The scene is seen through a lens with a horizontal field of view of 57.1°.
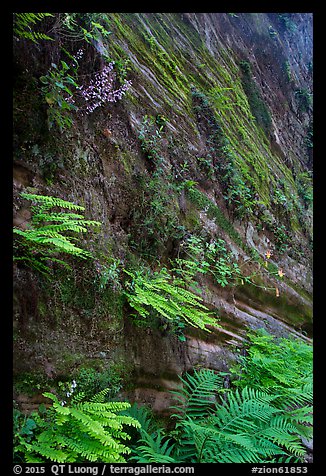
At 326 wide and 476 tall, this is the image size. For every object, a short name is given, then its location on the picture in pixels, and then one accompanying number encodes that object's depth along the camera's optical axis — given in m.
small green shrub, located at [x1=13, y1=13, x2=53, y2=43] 2.45
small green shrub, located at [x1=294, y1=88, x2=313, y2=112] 10.75
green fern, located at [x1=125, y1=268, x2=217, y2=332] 2.83
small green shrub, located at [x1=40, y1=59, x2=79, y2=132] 2.74
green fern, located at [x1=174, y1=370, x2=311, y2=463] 2.46
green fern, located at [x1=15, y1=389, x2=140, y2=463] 1.95
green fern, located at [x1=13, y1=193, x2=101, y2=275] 2.18
